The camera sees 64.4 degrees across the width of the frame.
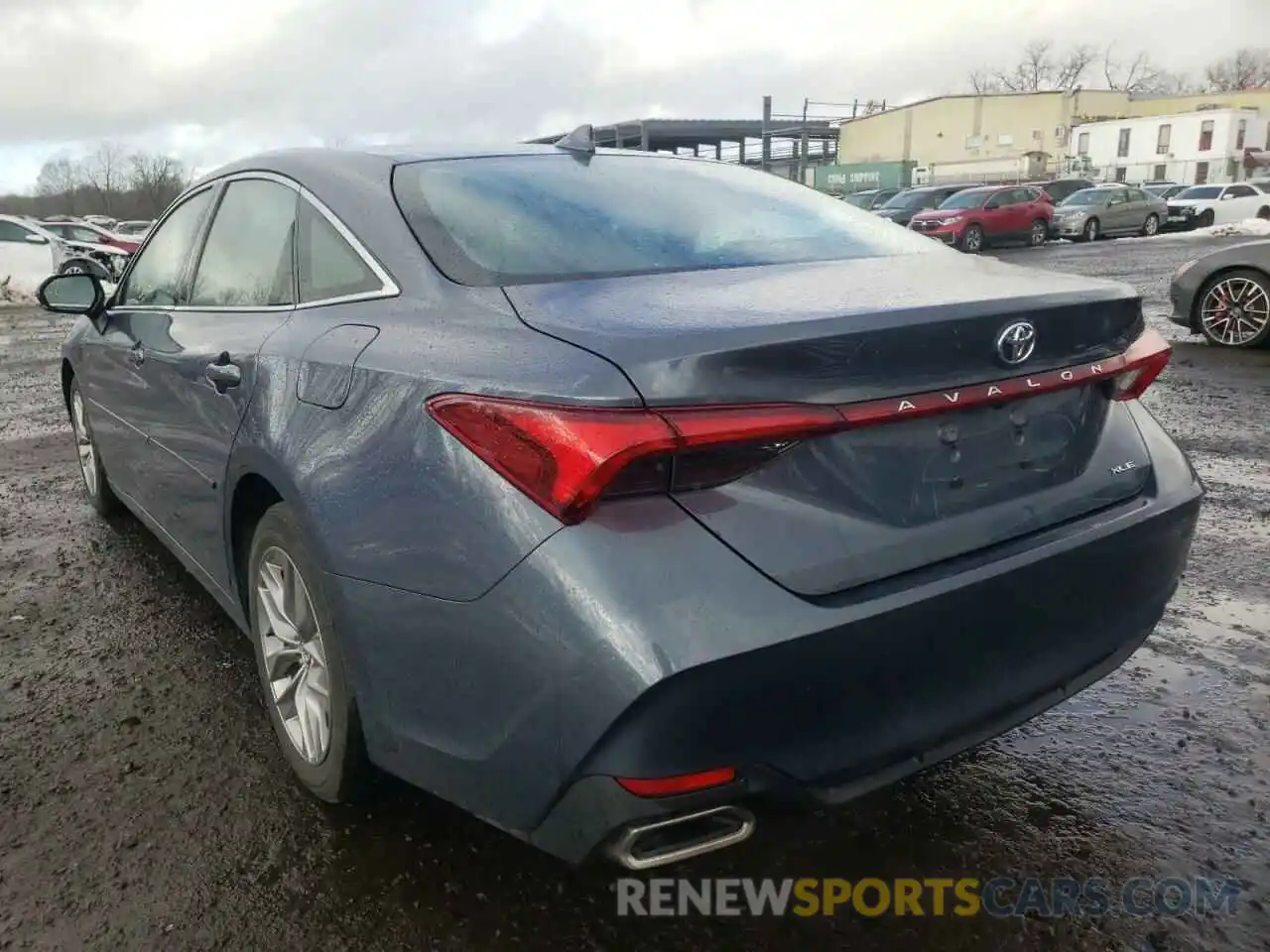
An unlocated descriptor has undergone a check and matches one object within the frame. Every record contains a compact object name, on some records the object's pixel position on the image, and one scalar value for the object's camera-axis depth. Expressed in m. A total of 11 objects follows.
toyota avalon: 1.61
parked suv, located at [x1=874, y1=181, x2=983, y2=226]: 27.12
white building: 56.12
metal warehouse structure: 46.47
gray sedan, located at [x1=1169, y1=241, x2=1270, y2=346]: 8.51
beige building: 64.38
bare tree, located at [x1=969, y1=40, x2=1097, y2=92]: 91.69
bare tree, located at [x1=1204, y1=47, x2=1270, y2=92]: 91.16
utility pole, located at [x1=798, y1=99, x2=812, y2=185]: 49.50
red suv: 24.53
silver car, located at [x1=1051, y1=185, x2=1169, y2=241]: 27.33
